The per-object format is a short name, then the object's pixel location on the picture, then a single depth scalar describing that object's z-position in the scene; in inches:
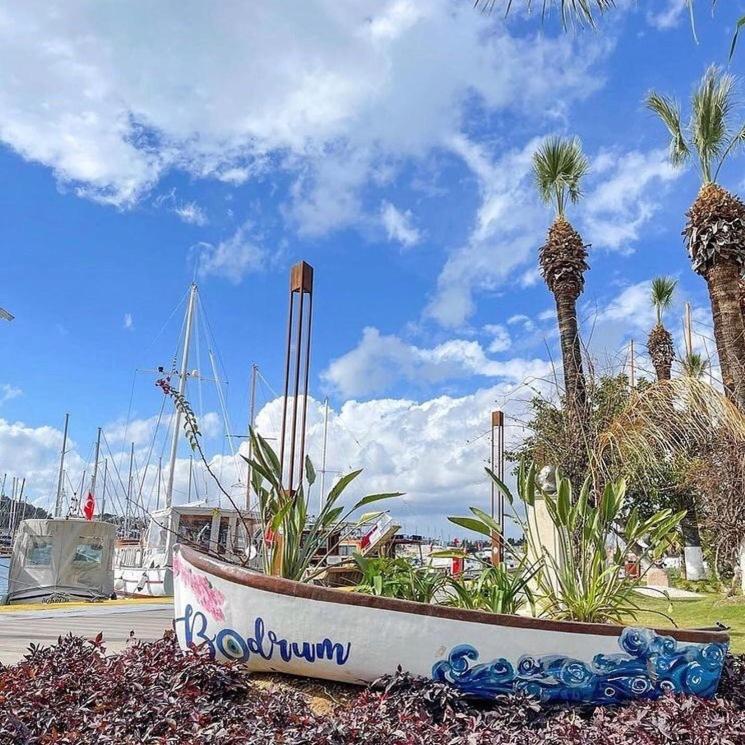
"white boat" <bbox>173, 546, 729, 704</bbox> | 173.9
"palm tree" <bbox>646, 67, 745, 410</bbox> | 585.3
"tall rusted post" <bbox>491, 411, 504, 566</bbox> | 629.6
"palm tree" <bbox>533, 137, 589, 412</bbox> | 714.8
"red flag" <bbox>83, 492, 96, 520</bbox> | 735.1
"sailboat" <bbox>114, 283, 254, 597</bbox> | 866.8
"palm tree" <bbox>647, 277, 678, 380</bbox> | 1117.7
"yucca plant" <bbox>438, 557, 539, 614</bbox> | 207.3
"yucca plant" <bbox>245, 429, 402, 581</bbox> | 202.2
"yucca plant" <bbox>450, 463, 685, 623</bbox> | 214.4
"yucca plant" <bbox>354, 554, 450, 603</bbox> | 210.7
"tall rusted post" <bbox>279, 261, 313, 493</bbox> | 209.6
